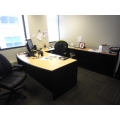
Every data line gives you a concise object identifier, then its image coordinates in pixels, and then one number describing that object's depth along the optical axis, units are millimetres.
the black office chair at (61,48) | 3047
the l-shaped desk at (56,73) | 1725
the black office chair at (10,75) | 1691
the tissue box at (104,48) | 2613
